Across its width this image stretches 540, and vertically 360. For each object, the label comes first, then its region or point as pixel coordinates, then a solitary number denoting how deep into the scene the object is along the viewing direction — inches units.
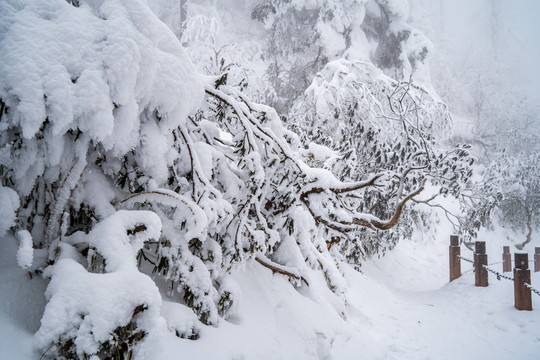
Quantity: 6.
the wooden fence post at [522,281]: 201.6
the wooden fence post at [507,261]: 405.4
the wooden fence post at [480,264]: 252.2
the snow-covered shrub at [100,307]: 51.8
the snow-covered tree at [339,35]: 554.3
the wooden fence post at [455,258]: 306.6
